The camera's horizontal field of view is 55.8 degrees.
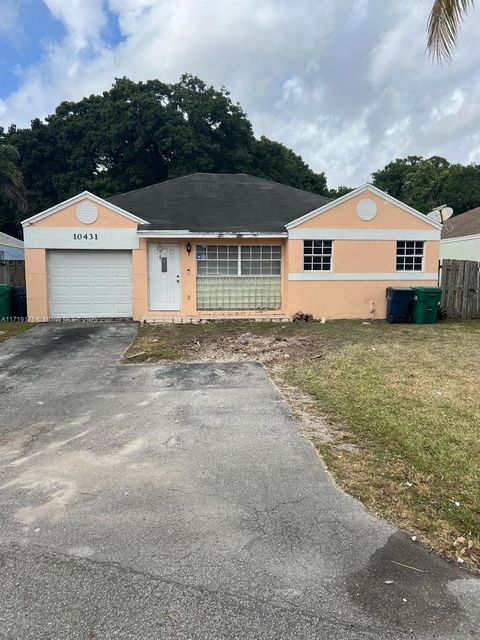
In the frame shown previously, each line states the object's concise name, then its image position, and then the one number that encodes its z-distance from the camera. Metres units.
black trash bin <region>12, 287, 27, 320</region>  14.07
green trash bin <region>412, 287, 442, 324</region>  13.12
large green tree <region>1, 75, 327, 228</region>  28.00
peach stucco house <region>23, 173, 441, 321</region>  13.28
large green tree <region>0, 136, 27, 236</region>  23.47
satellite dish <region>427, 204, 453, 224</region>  14.65
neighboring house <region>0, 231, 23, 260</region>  21.99
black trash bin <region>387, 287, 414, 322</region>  13.29
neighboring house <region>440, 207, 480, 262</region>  24.16
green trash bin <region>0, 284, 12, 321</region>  13.55
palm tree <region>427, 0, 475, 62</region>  6.04
